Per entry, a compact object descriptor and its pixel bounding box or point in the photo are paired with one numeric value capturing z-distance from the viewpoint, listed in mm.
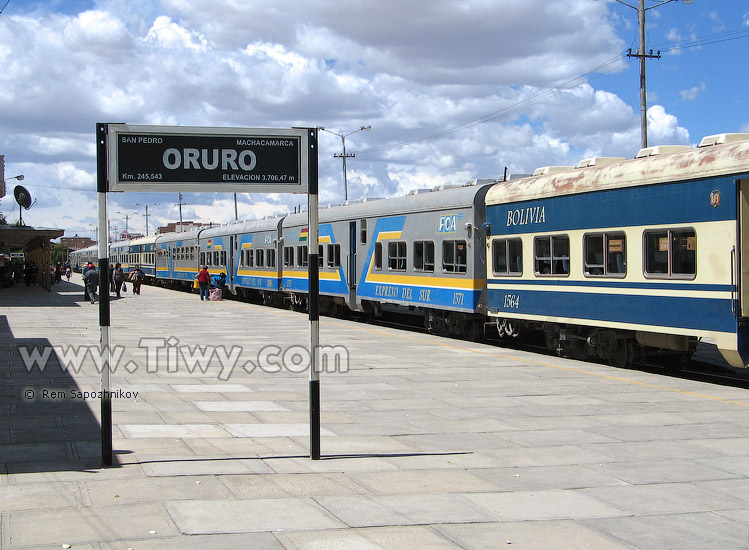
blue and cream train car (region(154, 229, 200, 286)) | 51594
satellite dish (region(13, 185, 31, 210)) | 57956
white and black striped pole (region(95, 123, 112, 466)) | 7516
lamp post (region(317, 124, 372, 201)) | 55888
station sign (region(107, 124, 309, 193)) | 7688
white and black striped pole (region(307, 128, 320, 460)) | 7926
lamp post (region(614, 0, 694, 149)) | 30547
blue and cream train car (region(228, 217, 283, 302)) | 34969
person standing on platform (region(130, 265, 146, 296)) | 45281
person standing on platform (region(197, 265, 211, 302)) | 39750
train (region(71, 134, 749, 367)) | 12344
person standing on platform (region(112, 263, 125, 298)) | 41688
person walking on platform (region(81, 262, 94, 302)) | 37903
